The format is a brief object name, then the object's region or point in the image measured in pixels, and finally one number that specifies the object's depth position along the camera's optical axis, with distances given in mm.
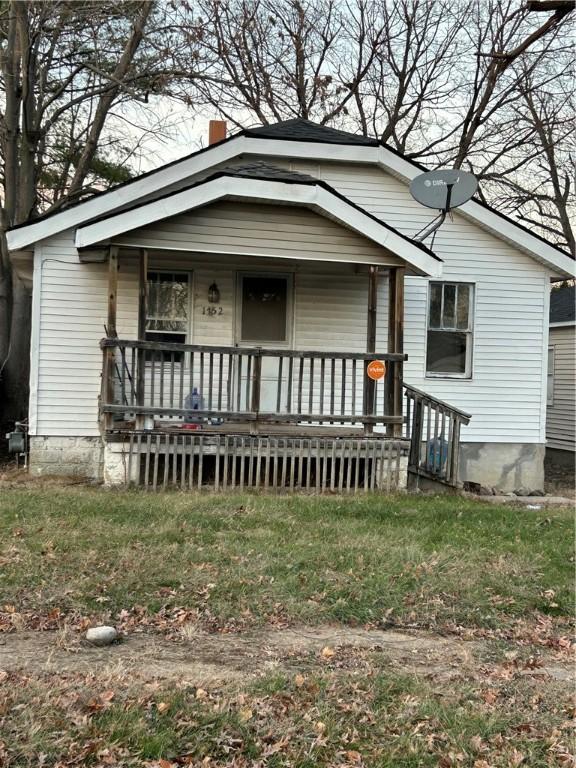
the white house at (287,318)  8117
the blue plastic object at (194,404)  8414
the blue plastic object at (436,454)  9109
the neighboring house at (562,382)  16375
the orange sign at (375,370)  8547
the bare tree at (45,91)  12750
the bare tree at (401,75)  19656
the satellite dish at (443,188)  9312
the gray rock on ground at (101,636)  3654
